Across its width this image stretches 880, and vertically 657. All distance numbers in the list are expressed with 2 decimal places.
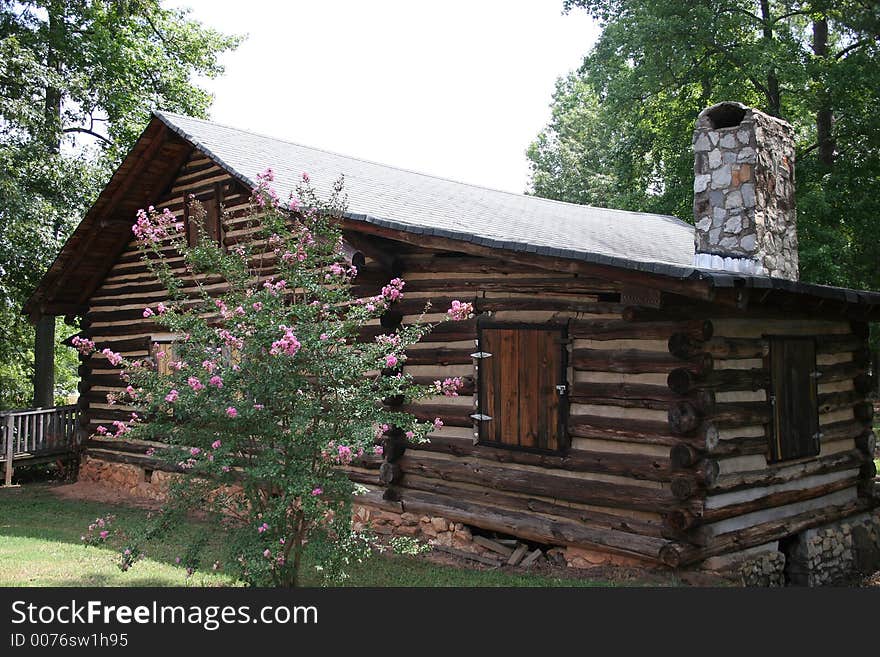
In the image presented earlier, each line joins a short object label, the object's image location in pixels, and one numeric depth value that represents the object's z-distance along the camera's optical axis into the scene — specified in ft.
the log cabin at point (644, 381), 25.99
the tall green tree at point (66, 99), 58.44
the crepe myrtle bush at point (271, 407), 19.48
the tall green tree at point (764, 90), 62.28
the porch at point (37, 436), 51.24
